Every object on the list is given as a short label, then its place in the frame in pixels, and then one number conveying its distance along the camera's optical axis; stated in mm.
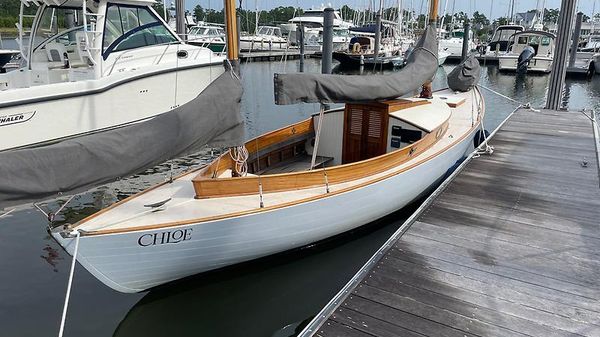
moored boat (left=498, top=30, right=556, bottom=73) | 30969
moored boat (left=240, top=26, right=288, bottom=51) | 37438
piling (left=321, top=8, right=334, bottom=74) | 12992
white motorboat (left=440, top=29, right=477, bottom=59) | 39428
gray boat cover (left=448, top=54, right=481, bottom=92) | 12719
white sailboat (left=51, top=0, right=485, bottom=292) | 4922
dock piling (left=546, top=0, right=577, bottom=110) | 13070
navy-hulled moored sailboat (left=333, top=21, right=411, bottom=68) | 32781
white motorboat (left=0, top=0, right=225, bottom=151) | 9133
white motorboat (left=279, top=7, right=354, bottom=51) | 42188
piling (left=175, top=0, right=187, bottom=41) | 17625
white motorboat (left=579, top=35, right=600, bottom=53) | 41062
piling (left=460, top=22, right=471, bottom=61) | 26612
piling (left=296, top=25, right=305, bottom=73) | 21089
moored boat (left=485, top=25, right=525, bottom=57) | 38812
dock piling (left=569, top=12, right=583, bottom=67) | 27284
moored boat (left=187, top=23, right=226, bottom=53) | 29359
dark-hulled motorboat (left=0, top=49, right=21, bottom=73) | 17005
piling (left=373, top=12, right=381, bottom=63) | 29859
